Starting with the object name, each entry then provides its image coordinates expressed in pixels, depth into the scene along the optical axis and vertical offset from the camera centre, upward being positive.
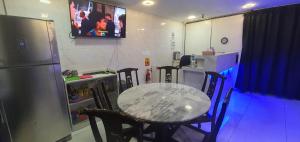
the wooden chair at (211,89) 1.78 -0.63
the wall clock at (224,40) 4.17 +0.26
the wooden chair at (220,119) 1.04 -0.53
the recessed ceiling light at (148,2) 2.86 +1.02
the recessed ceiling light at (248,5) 3.06 +0.95
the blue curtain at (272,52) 3.23 -0.11
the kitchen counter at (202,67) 2.76 -0.37
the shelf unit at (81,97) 2.34 -0.73
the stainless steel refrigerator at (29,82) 1.50 -0.31
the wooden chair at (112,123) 0.95 -0.49
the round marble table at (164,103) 1.25 -0.55
